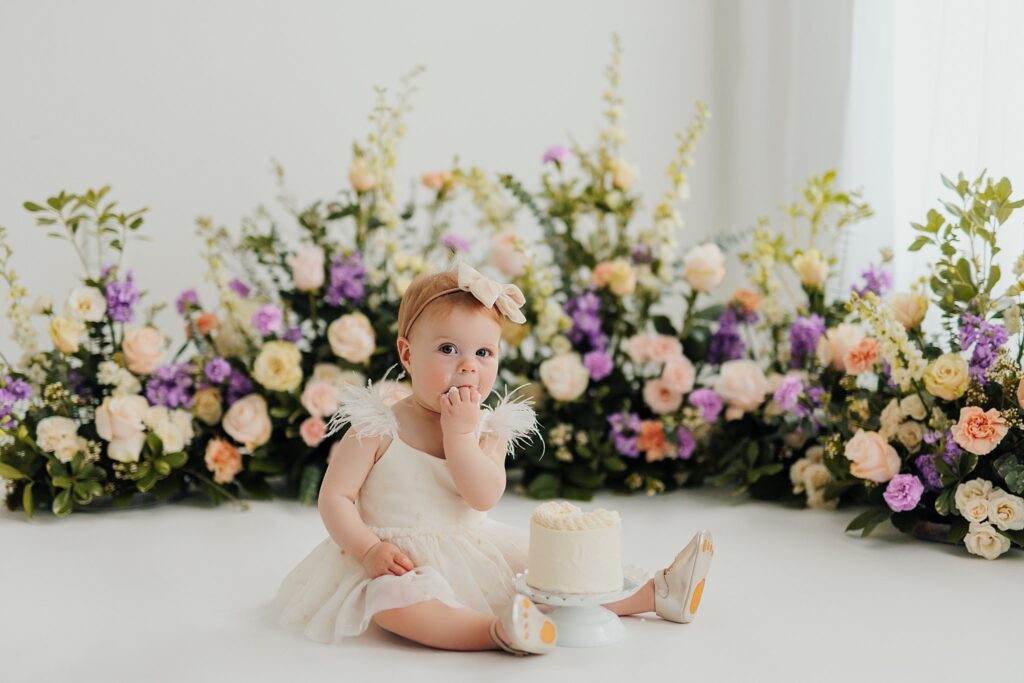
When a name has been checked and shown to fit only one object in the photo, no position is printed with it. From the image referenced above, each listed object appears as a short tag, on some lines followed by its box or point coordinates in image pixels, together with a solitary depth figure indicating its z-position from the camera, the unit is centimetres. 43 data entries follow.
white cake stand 202
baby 204
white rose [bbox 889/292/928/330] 287
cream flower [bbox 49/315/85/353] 307
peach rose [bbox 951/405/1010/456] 257
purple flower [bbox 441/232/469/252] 349
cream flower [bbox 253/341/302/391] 326
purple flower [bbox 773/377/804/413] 315
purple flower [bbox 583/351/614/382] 339
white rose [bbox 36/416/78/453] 307
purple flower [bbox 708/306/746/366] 351
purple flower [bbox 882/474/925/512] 270
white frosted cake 198
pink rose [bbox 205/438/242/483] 325
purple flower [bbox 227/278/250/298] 350
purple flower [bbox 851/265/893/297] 315
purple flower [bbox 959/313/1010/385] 269
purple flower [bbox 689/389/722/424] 335
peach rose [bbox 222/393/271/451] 324
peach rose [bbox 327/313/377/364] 330
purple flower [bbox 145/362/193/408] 324
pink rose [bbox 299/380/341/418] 326
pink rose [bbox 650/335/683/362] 341
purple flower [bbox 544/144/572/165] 349
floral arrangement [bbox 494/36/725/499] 338
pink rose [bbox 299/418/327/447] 324
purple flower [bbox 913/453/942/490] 274
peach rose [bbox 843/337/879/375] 295
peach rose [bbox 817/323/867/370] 313
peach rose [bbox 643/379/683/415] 341
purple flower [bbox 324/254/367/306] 339
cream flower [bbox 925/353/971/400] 268
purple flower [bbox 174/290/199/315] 339
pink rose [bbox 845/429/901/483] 279
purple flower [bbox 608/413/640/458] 337
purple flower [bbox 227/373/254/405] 333
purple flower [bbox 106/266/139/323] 316
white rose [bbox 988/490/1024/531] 258
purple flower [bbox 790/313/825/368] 330
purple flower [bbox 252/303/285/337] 328
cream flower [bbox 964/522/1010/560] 260
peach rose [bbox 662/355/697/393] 338
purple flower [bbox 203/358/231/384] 326
